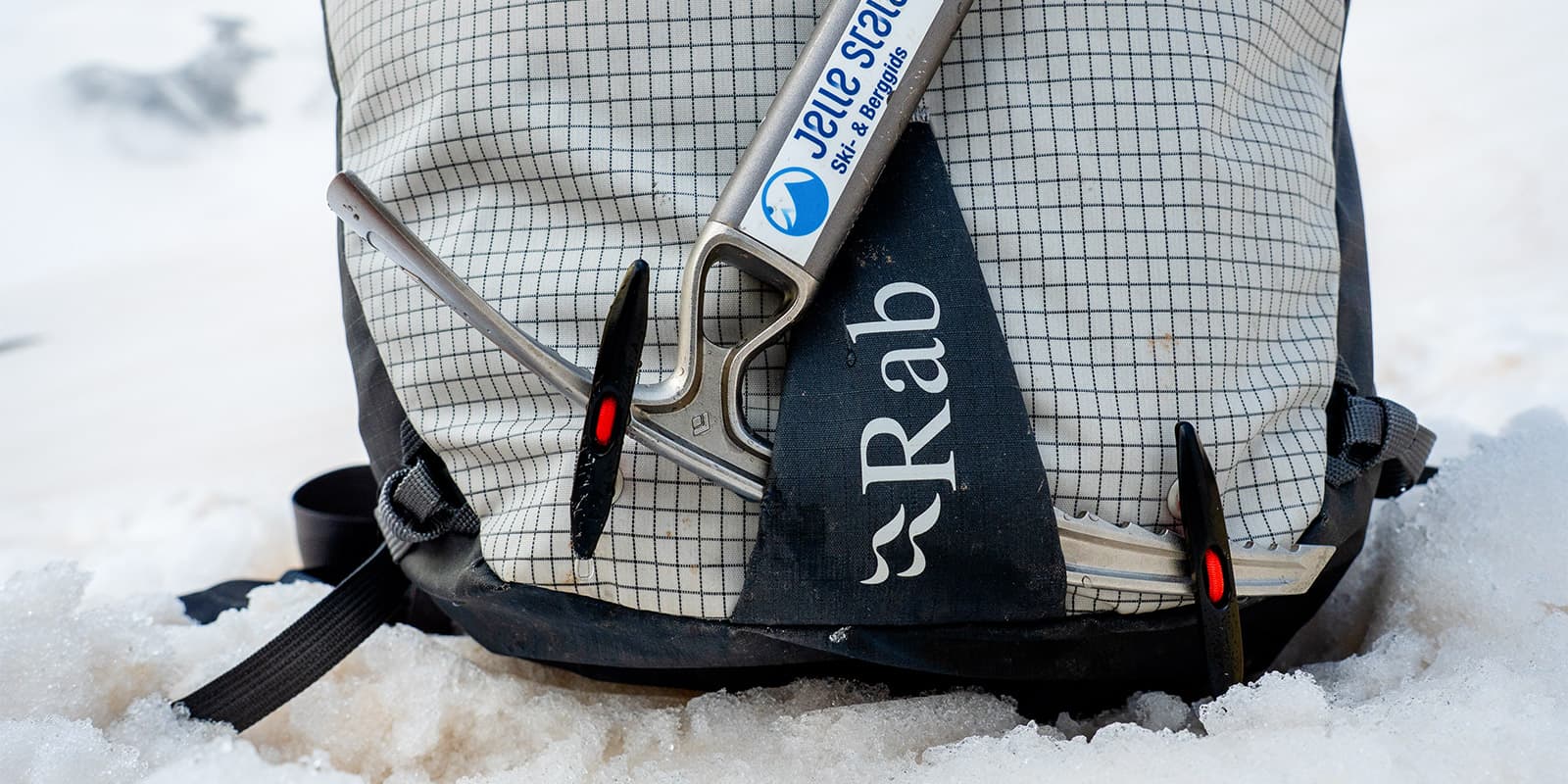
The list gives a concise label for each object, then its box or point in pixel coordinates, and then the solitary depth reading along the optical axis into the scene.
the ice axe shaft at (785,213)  0.39
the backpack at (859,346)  0.39
